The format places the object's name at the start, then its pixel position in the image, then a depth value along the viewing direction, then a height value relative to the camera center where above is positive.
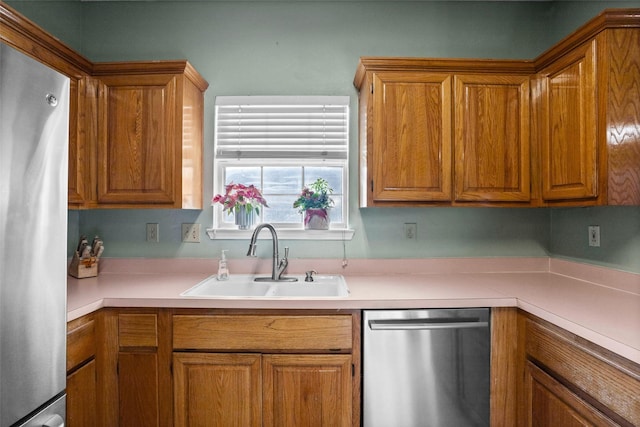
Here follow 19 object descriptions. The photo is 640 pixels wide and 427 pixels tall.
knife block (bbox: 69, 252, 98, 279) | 2.01 -0.29
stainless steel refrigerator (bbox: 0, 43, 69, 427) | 0.76 -0.05
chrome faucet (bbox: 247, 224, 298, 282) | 1.96 -0.27
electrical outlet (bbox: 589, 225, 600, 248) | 1.86 -0.10
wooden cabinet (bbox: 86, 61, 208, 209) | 1.89 +0.45
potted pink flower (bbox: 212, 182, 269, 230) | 2.04 +0.09
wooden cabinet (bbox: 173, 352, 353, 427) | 1.52 -0.76
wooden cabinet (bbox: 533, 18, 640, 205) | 1.48 +0.46
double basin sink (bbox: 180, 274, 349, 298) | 1.94 -0.39
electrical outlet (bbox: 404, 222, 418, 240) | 2.21 -0.09
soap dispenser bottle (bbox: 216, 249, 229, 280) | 2.04 -0.31
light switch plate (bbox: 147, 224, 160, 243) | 2.21 -0.11
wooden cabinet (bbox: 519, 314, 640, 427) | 1.02 -0.55
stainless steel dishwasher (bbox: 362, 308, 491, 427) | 1.53 -0.66
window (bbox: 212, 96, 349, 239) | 2.21 +0.47
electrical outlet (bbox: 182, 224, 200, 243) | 2.21 -0.11
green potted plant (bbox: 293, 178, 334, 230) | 2.08 +0.06
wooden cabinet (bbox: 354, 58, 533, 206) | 1.86 +0.45
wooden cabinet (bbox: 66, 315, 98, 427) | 1.38 -0.64
